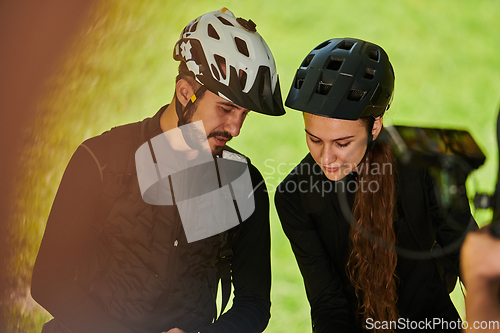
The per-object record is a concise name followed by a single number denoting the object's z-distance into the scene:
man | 5.49
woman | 5.48
